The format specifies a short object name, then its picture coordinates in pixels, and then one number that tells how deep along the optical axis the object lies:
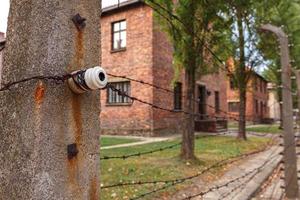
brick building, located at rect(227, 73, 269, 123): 41.15
